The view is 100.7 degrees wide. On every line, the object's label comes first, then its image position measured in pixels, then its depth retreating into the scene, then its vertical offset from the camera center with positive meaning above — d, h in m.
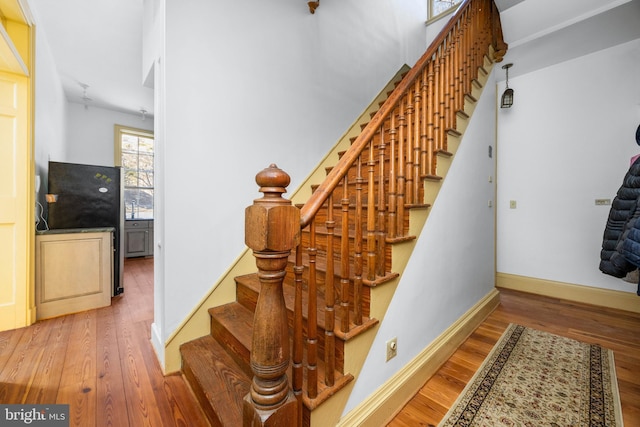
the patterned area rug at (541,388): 1.36 -1.05
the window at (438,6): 3.87 +3.02
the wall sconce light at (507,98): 3.31 +1.43
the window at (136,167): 5.45 +0.93
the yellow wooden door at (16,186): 2.26 +0.21
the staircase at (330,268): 0.84 -0.26
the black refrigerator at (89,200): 2.82 +0.11
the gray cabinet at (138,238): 5.08 -0.54
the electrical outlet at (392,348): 1.37 -0.72
